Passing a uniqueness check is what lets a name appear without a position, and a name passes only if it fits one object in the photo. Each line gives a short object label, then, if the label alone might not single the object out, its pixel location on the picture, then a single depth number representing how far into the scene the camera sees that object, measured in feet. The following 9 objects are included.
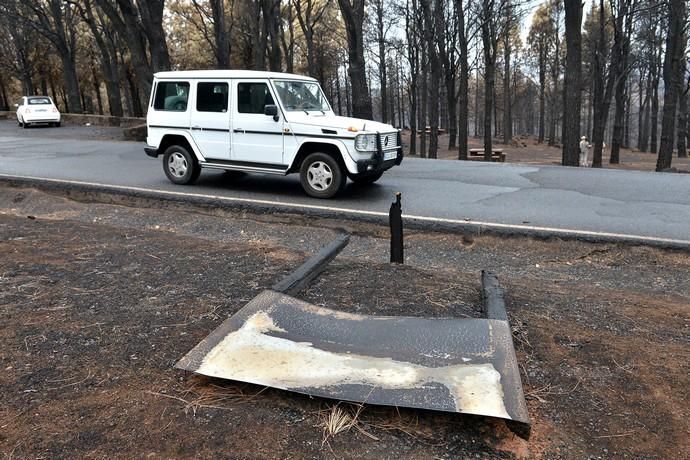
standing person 71.84
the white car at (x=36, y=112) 95.25
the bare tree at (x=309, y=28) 100.37
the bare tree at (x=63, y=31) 103.91
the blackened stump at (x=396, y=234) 18.65
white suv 29.76
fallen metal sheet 9.37
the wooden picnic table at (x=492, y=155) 90.89
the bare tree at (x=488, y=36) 83.77
